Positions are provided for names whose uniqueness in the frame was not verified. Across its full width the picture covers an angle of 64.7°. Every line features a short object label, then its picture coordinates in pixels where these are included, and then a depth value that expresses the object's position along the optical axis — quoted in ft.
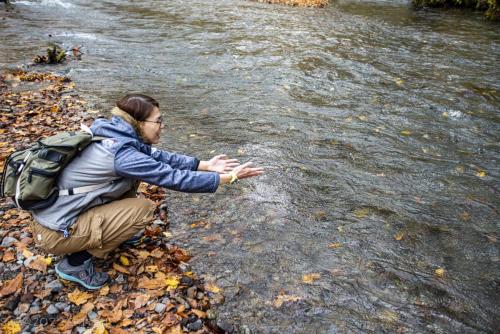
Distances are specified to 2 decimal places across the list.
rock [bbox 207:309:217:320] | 12.26
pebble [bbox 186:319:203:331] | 11.62
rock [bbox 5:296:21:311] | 11.85
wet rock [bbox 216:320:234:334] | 11.96
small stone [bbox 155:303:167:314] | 12.09
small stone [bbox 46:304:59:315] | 11.78
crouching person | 11.30
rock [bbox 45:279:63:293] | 12.60
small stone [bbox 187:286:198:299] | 12.92
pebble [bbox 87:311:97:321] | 11.71
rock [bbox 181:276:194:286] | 13.40
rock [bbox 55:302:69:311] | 11.97
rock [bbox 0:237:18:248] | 14.39
